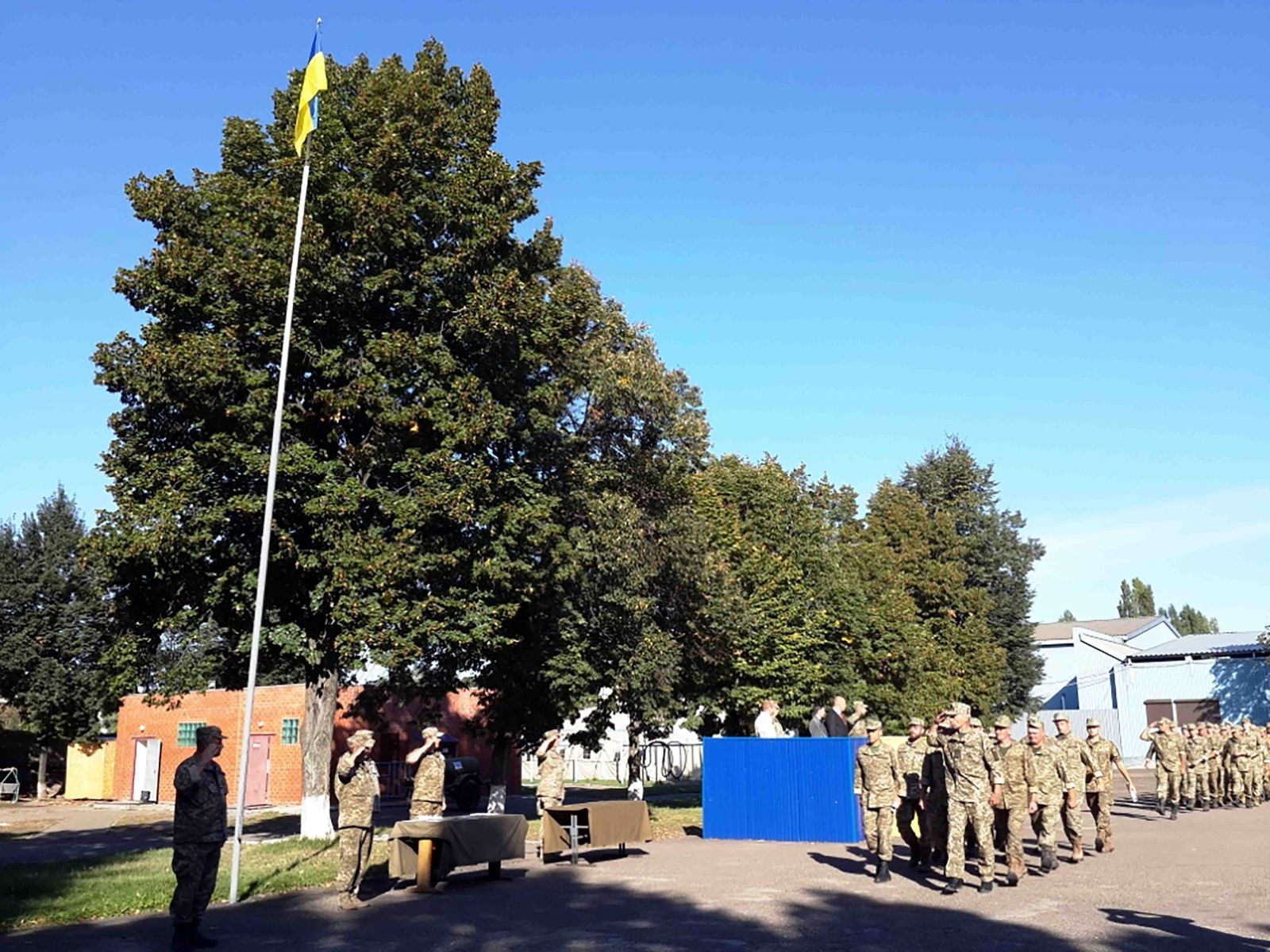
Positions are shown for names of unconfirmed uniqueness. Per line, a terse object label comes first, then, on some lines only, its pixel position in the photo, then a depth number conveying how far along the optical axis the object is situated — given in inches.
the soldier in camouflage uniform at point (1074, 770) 638.5
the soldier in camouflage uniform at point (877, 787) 579.8
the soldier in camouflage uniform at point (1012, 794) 555.5
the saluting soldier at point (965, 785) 534.9
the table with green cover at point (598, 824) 674.2
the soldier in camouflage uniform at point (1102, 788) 692.7
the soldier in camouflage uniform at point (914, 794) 610.9
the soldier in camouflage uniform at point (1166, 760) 993.5
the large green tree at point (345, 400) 757.9
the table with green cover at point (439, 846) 557.9
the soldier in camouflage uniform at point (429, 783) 625.9
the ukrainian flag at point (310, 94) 711.1
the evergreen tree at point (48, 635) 1808.6
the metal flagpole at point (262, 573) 541.3
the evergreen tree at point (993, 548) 2439.7
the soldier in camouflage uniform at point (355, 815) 510.3
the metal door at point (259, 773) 1561.3
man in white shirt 832.9
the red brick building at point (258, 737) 1540.4
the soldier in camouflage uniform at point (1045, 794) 601.3
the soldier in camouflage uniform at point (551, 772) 715.4
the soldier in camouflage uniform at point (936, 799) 583.2
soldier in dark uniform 418.3
